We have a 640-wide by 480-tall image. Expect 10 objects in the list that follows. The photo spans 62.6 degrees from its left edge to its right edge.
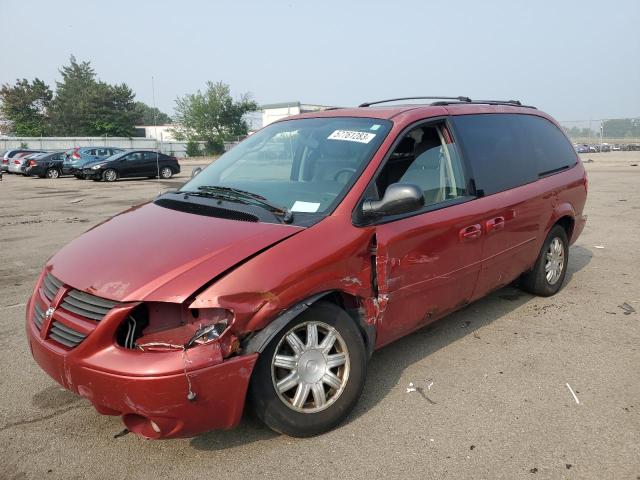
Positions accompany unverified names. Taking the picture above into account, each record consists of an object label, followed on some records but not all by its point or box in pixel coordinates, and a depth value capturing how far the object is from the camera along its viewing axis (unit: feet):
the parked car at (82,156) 86.43
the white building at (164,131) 227.94
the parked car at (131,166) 80.48
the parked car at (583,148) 142.41
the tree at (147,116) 265.87
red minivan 7.88
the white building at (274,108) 175.83
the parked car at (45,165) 92.12
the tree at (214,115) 215.51
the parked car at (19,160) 95.49
